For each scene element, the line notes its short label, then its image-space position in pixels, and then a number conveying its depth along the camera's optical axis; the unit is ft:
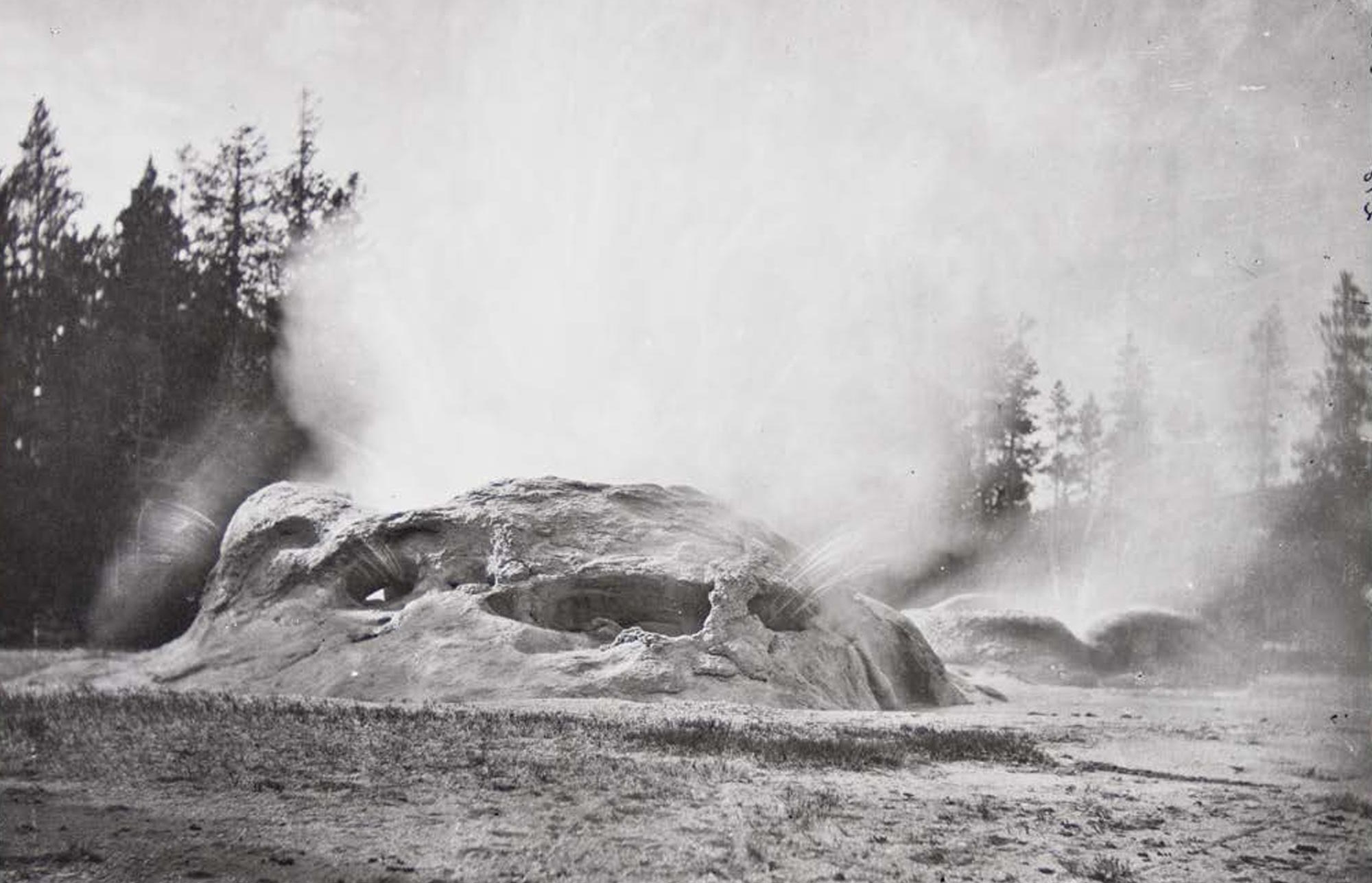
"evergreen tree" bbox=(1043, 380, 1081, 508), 167.94
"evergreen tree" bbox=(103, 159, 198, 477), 99.55
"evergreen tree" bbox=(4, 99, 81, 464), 60.95
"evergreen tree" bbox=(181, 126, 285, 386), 114.62
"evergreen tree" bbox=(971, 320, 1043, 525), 161.79
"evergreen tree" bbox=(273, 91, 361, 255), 122.21
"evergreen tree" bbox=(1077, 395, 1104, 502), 166.71
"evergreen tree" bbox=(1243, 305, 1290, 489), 78.48
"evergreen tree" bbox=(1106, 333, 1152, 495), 136.17
